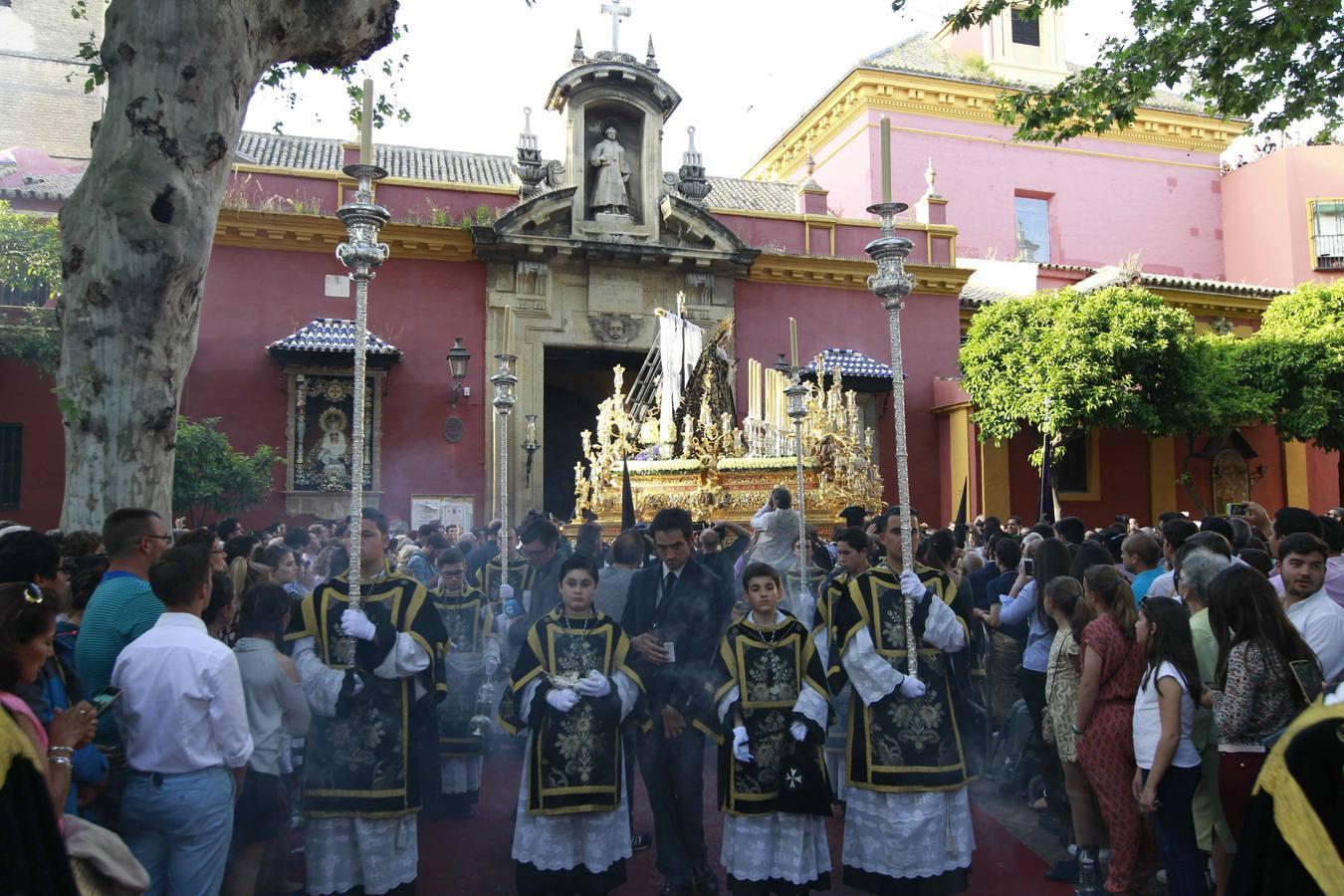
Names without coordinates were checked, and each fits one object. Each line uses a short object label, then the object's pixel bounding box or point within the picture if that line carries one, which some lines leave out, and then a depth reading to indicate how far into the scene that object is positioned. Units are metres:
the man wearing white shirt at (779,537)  8.13
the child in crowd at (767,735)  4.45
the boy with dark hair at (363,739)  4.51
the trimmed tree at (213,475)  12.87
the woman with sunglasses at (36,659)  2.59
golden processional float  12.80
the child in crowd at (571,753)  4.61
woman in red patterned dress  4.52
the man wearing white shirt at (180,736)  3.43
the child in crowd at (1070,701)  4.82
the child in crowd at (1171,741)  4.10
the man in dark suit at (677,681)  4.91
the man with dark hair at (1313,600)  4.23
